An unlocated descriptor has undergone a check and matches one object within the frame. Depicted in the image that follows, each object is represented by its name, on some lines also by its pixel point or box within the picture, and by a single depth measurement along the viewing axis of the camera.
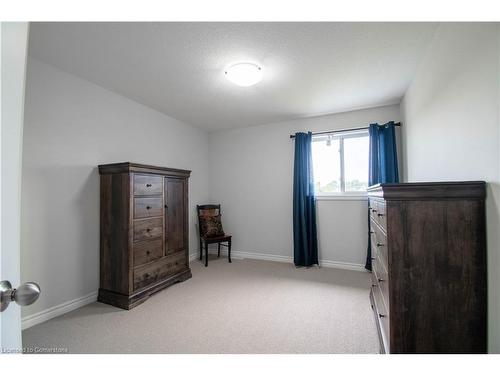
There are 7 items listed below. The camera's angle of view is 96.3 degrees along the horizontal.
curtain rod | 3.26
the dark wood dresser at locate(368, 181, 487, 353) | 1.12
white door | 0.58
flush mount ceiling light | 2.08
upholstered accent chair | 3.70
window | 3.37
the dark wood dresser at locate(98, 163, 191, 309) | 2.32
